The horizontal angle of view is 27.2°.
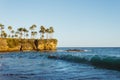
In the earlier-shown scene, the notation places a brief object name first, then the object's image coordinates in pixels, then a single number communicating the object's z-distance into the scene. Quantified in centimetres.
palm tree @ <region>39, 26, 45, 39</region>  14761
